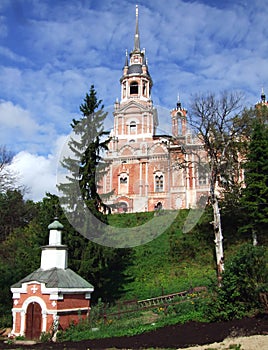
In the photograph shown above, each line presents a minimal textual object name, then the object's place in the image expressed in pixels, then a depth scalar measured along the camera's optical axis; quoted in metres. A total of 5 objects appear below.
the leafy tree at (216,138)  20.55
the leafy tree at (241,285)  13.25
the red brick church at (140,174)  42.16
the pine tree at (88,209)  18.31
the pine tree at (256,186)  23.64
